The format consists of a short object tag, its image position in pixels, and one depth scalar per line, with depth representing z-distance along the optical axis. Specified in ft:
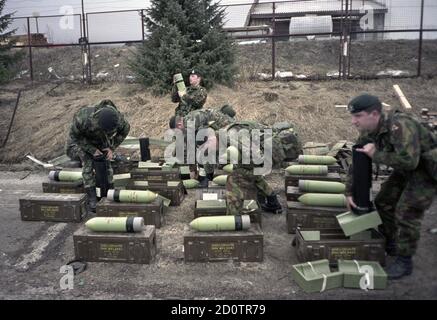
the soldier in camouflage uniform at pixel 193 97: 28.02
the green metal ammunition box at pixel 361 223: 14.38
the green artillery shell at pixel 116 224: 15.69
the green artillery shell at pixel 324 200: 17.70
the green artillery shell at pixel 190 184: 24.91
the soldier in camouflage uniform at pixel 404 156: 13.02
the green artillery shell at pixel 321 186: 19.20
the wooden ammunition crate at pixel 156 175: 23.56
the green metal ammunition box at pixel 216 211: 18.31
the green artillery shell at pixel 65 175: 22.75
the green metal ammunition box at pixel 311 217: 17.62
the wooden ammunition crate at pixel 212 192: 20.77
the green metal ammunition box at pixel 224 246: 15.48
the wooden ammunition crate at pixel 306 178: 21.19
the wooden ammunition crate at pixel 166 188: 21.53
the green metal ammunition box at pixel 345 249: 14.76
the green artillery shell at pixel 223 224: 15.64
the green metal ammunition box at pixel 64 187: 22.61
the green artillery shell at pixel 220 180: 23.18
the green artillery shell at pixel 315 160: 23.50
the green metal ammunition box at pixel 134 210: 18.60
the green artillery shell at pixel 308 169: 21.71
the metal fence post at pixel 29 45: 49.11
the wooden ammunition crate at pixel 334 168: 23.49
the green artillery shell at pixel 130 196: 18.66
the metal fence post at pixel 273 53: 42.12
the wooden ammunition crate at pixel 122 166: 25.67
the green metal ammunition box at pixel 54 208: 20.03
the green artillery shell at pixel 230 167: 18.38
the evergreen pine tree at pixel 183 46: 37.58
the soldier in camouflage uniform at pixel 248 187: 17.52
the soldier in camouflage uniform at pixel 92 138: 20.51
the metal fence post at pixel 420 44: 40.92
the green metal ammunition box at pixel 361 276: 13.51
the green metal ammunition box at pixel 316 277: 13.47
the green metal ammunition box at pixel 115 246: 15.60
